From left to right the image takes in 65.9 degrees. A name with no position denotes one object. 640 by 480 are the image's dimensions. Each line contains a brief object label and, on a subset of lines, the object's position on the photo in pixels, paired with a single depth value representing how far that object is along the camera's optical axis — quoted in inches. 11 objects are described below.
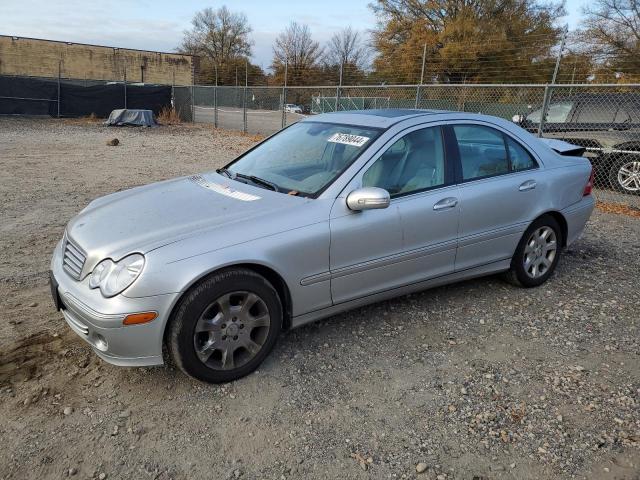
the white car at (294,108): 1165.2
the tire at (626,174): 348.2
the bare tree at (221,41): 2714.1
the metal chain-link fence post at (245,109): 736.9
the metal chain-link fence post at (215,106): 847.3
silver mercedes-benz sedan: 104.7
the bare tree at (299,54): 2293.3
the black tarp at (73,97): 930.7
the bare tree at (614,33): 1132.3
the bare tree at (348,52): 1754.4
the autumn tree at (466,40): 1214.3
